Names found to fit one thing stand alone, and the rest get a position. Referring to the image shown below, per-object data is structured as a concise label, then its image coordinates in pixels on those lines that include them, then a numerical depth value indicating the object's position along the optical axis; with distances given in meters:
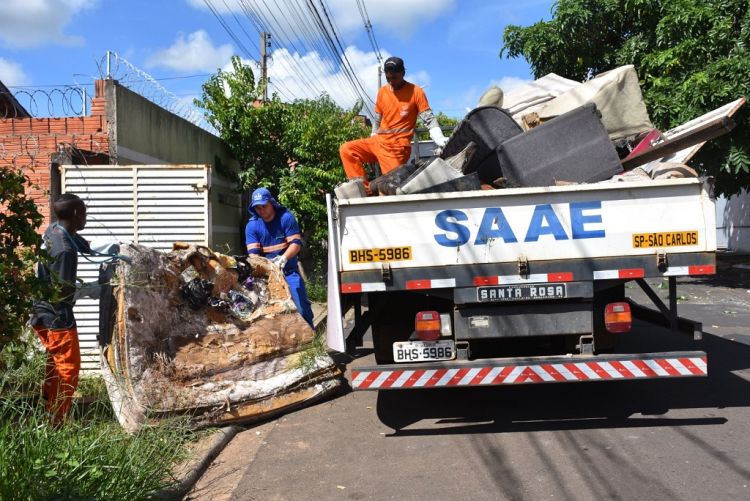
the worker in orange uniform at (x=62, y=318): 4.95
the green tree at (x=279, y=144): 12.74
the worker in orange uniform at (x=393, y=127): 6.98
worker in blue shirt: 7.17
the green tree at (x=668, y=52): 11.69
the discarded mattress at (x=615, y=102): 6.57
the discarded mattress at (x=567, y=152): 5.48
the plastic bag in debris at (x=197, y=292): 5.91
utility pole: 21.97
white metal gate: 7.43
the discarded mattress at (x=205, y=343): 5.13
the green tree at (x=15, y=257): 3.55
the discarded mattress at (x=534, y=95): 7.34
